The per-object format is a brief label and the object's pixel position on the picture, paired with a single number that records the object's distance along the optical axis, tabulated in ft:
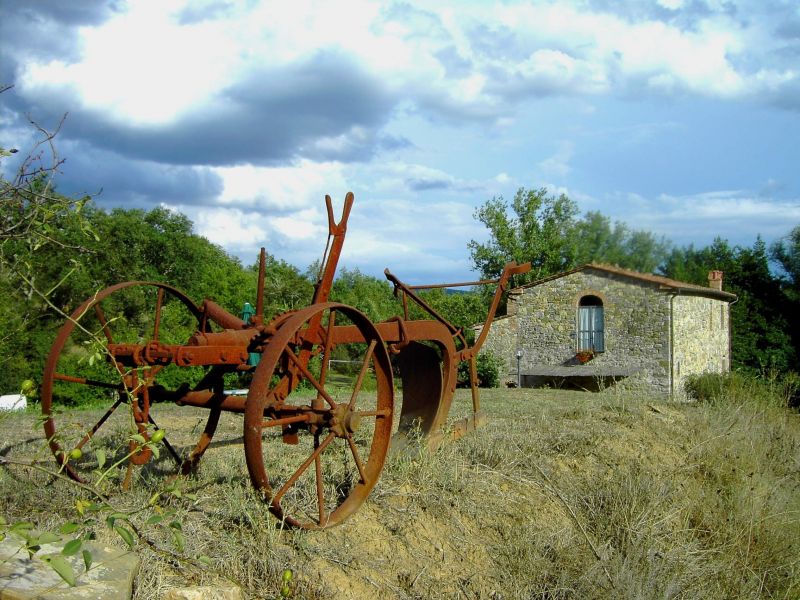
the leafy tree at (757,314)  89.45
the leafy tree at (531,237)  112.06
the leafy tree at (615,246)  100.22
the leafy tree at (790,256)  94.73
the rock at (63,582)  9.75
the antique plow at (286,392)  13.67
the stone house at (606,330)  70.74
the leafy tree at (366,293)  83.38
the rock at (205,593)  11.74
